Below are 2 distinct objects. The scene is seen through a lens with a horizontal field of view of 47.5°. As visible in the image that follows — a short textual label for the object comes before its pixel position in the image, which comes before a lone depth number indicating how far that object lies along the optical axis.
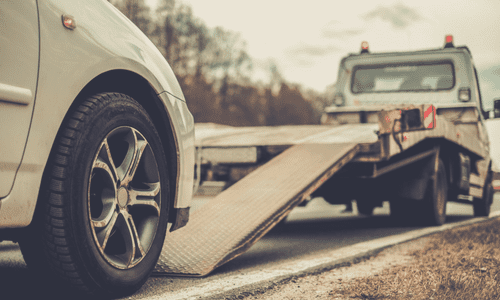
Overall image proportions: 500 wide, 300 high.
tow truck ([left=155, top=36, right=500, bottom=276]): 3.94
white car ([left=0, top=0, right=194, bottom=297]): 2.04
